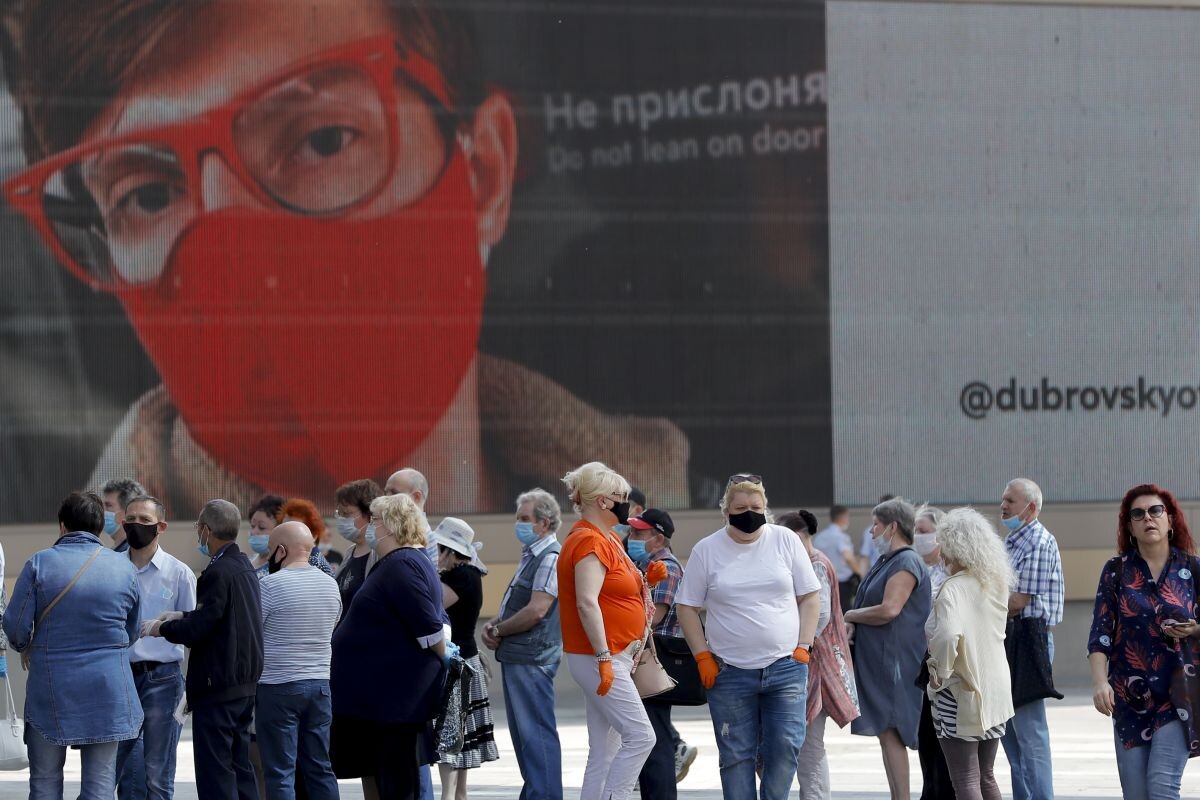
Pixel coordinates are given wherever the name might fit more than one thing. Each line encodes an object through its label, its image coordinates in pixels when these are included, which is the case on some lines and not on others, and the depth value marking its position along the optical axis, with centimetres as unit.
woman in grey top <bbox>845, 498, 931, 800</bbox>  2123
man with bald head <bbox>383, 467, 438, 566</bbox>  2189
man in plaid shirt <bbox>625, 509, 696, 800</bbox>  2156
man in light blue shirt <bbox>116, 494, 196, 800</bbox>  2056
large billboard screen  3662
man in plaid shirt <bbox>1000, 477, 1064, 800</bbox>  2161
